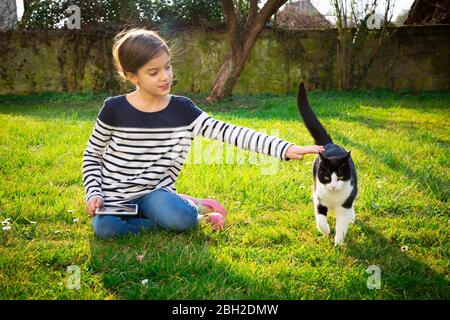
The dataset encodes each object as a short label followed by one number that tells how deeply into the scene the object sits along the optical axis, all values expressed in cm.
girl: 247
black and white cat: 237
